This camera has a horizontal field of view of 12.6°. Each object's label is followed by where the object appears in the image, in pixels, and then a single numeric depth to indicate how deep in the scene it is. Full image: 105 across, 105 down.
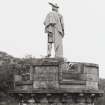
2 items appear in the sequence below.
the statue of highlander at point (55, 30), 21.42
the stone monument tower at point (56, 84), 19.45
